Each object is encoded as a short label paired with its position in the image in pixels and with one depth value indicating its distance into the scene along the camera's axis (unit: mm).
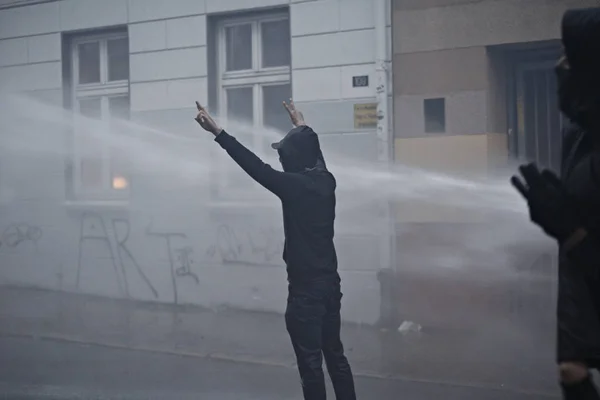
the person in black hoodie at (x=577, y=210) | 2662
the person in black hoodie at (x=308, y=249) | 4777
